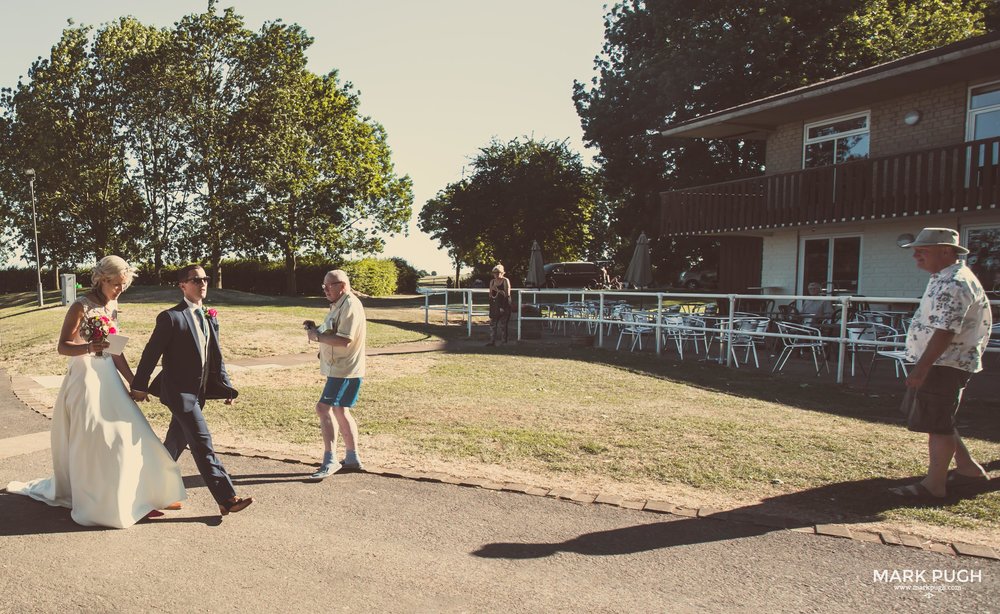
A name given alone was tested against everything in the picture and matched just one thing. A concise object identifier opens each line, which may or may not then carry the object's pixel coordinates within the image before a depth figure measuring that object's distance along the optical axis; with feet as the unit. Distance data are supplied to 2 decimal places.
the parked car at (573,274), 131.85
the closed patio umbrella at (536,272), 81.84
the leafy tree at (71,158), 113.50
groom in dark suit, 15.74
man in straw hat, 16.07
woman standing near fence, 51.65
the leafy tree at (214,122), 114.21
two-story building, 52.24
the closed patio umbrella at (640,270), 70.38
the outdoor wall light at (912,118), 57.31
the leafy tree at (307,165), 115.85
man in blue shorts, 18.89
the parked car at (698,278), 138.62
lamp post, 104.22
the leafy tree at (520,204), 148.56
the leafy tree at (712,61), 94.68
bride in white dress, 15.26
